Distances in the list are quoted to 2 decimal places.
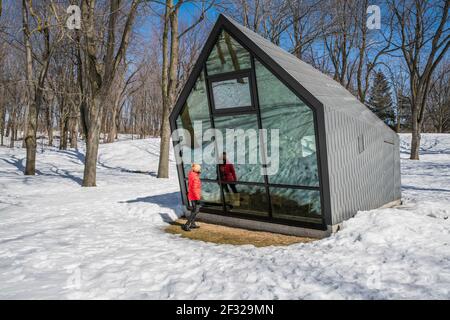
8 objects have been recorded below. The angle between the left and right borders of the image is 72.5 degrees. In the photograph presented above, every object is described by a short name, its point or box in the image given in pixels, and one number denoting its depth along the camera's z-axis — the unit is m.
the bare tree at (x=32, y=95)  16.13
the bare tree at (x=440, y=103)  44.69
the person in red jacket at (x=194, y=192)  8.24
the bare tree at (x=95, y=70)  13.09
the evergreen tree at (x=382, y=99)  45.03
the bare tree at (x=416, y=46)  20.14
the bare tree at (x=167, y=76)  16.25
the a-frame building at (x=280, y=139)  7.03
